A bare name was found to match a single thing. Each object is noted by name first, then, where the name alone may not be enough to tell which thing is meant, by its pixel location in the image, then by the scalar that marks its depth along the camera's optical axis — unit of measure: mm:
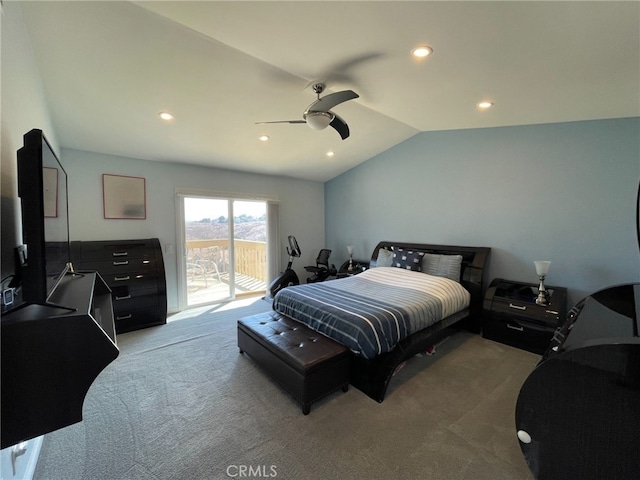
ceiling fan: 2086
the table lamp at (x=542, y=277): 2857
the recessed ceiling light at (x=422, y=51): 1749
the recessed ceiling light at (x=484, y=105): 2559
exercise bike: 4871
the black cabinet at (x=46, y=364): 845
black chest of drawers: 3223
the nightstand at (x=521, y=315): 2764
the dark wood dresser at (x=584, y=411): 1104
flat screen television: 974
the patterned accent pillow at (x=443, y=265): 3508
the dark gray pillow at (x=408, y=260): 3797
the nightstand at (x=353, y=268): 4809
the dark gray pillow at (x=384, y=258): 4238
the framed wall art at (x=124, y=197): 3582
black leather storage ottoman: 1959
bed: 2143
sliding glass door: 4402
